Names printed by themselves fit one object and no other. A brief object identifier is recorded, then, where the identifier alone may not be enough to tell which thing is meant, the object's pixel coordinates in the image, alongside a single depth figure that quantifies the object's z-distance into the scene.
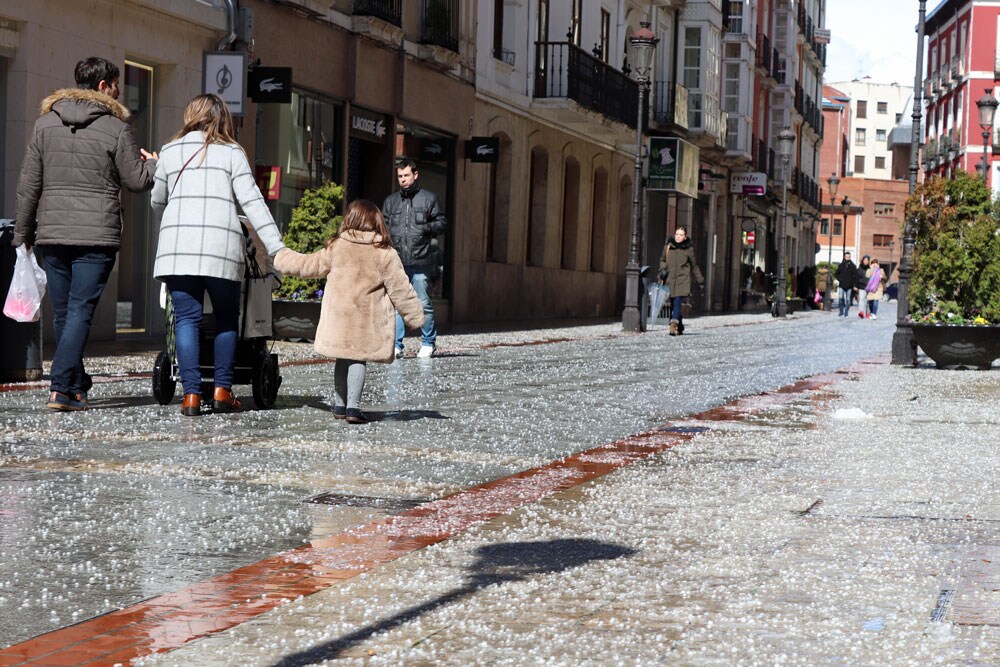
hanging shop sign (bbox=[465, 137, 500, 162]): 26.27
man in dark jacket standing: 15.09
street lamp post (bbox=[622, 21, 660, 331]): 26.94
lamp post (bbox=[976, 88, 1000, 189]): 34.16
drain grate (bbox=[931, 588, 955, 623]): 4.30
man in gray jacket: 9.04
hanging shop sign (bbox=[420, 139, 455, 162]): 25.27
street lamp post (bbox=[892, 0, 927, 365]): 17.52
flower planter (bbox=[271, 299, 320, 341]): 16.39
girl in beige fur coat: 9.02
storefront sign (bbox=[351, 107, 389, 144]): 22.12
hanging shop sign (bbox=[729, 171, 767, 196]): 50.94
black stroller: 9.39
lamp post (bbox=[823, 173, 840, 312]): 69.38
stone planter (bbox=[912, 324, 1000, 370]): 16.55
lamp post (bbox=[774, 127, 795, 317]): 42.84
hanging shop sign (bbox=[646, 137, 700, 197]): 39.41
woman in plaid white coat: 8.80
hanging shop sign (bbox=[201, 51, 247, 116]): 17.41
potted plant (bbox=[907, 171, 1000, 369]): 16.45
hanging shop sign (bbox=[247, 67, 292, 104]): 18.52
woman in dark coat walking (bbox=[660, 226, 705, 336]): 25.59
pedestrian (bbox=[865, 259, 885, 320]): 40.12
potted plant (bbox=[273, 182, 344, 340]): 16.42
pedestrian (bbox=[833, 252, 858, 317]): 43.84
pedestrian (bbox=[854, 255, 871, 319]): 44.62
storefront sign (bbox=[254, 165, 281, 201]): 19.39
